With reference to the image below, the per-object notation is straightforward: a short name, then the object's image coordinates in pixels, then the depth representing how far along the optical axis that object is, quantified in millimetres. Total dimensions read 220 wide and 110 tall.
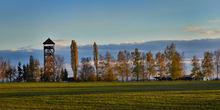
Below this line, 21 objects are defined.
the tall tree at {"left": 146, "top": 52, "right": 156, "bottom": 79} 146750
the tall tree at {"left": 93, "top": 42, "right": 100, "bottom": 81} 149812
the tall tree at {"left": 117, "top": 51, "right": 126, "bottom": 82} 147625
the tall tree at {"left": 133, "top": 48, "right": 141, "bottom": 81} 147000
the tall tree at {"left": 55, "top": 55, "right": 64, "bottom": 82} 142288
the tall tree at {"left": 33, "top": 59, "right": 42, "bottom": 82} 151988
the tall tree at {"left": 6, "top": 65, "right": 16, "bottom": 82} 165162
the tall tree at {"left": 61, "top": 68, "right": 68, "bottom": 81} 143125
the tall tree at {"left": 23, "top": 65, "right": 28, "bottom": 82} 158912
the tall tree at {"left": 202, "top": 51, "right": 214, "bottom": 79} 144000
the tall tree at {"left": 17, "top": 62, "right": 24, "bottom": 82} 161375
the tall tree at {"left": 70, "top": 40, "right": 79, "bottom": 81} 139375
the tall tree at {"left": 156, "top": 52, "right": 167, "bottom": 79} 143250
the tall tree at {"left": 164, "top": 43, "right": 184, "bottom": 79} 132625
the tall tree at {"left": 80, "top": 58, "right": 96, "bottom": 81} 136500
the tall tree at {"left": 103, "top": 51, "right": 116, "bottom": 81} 137875
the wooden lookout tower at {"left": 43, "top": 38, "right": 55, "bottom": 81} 132875
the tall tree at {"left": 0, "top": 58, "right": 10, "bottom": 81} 164375
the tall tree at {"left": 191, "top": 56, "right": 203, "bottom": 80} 142975
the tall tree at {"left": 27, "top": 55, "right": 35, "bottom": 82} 154875
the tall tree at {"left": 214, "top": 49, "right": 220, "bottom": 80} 154250
